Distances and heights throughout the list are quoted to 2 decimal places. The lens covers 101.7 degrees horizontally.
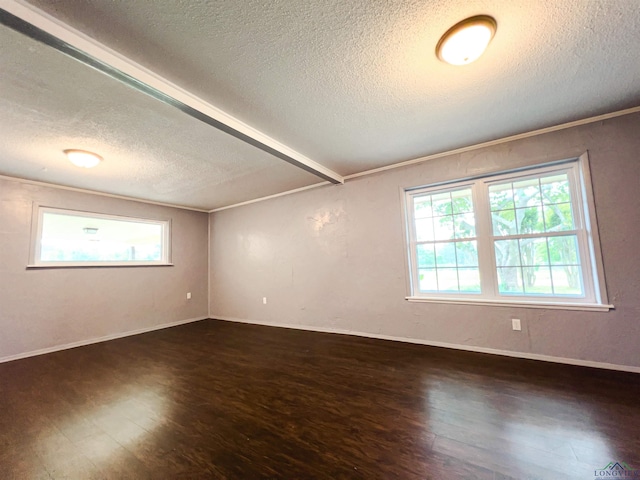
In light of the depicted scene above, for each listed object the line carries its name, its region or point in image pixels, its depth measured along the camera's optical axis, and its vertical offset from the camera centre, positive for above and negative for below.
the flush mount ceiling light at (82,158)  2.79 +1.26
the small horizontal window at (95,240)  3.85 +0.56
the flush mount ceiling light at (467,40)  1.49 +1.31
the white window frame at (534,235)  2.59 +0.14
